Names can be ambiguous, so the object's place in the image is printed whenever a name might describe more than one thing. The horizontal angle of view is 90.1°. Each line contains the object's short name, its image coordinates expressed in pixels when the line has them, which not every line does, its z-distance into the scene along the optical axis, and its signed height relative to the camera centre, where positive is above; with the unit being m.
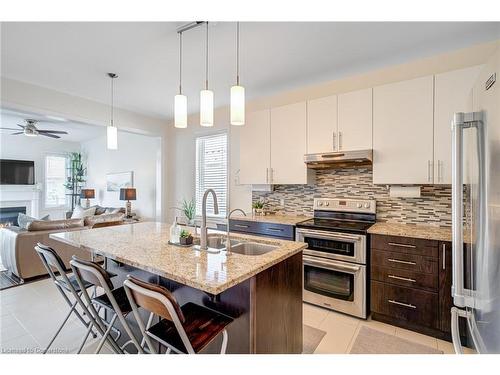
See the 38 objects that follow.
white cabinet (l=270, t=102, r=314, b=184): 3.06 +0.56
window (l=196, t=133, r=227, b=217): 4.21 +0.37
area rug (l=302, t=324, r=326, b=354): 2.02 -1.29
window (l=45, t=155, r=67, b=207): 6.87 +0.25
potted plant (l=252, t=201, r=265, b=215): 3.58 -0.27
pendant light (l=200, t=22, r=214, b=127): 1.72 +0.57
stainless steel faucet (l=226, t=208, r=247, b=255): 1.64 -0.38
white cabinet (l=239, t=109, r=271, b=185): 3.36 +0.57
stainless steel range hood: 2.55 +0.33
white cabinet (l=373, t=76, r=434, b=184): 2.33 +0.56
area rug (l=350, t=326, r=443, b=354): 1.99 -1.29
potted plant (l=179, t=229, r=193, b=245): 1.81 -0.36
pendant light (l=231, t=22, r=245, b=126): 1.65 +0.56
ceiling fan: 4.78 +1.15
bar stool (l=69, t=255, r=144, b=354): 1.36 -0.60
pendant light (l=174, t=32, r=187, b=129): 1.85 +0.58
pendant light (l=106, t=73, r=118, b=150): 2.65 +0.55
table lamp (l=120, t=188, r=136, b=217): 5.04 -0.10
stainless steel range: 2.41 -0.71
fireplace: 6.12 -0.64
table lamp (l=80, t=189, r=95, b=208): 6.29 -0.10
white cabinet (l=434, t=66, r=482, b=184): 2.18 +0.73
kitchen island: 1.26 -0.52
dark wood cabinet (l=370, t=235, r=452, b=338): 2.08 -0.82
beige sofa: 3.30 -0.78
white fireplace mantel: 6.16 -0.20
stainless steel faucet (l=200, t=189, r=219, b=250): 1.67 -0.31
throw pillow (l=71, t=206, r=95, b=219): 5.39 -0.51
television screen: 6.08 +0.42
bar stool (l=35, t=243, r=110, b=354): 1.67 -0.50
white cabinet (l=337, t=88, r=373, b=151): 2.62 +0.75
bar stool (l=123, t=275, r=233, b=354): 1.06 -0.70
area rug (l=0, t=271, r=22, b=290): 3.24 -1.24
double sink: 1.85 -0.43
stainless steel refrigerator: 1.00 -0.10
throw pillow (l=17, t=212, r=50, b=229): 3.87 -0.50
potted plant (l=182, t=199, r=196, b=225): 4.45 -0.37
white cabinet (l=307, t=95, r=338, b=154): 2.83 +0.75
